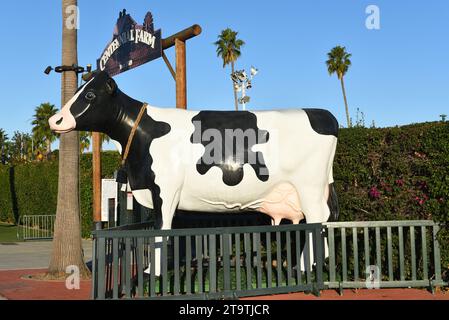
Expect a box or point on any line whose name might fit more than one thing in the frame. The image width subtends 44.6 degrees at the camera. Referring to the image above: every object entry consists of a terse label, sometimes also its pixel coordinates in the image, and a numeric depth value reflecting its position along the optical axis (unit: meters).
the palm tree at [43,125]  56.88
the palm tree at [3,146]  78.56
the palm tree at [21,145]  75.94
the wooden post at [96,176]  10.65
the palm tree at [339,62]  53.03
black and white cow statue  6.20
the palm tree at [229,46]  54.66
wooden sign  8.58
